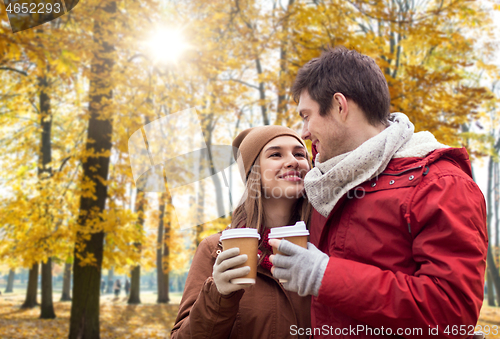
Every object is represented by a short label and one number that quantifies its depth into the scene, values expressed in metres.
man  1.14
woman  1.61
